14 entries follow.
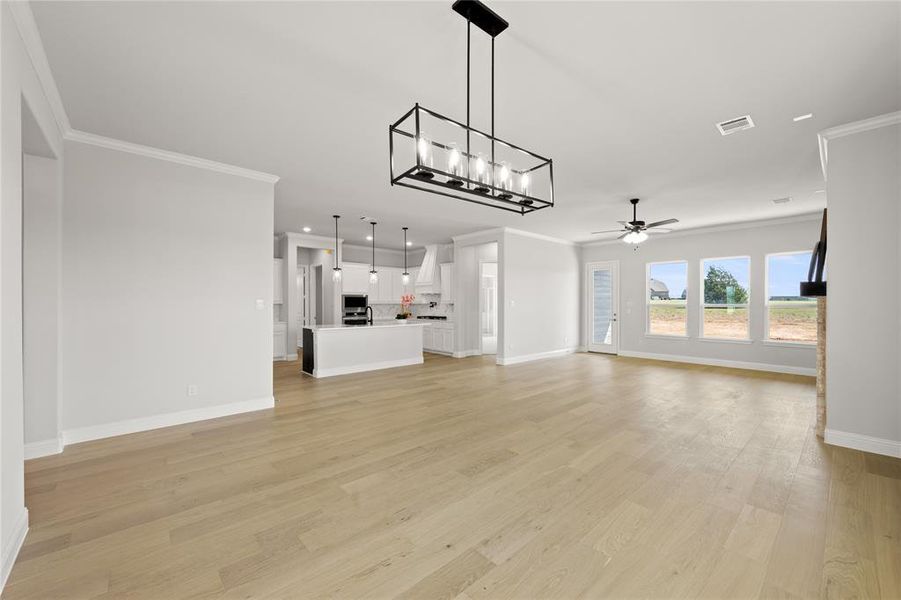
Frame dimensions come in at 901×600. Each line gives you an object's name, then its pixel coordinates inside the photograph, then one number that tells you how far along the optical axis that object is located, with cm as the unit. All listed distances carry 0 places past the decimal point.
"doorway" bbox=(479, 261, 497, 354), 1111
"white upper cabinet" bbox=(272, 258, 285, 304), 829
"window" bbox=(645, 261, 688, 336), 821
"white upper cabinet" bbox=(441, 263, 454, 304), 940
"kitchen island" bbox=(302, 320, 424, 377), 650
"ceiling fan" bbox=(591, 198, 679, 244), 555
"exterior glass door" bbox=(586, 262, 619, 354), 924
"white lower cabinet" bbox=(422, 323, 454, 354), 906
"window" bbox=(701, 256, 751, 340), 741
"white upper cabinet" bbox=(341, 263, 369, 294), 932
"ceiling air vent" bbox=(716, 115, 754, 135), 316
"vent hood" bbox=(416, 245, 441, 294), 958
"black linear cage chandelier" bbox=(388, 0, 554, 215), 198
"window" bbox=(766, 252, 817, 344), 677
